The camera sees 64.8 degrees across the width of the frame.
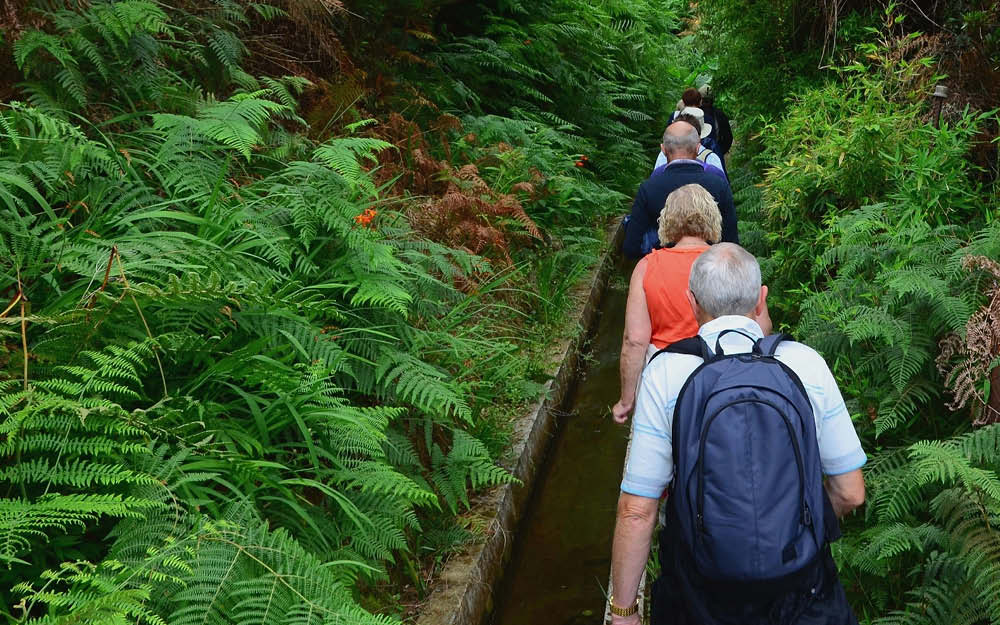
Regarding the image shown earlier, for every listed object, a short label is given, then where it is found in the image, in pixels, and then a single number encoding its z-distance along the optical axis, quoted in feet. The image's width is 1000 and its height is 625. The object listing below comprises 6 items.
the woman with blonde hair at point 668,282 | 12.05
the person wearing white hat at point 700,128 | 20.11
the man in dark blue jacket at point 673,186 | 16.02
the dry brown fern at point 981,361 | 11.27
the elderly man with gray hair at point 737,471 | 6.86
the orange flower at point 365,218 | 14.75
